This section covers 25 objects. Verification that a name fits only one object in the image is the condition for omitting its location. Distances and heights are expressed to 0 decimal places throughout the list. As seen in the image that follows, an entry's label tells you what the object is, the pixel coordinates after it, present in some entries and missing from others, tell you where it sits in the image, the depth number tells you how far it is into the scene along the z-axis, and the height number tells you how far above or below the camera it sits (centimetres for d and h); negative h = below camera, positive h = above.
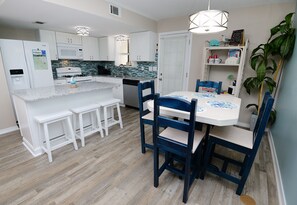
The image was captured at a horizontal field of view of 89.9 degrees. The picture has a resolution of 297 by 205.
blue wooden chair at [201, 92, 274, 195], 134 -76
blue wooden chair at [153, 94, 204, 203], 127 -74
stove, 440 -33
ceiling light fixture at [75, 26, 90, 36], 284 +61
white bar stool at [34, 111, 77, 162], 204 -101
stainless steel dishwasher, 418 -80
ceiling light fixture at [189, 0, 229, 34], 147 +44
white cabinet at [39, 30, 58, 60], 377 +57
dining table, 139 -47
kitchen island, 214 -65
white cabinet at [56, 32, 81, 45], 405 +67
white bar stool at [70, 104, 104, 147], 241 -83
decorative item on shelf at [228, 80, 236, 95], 300 -45
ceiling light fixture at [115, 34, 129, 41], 446 +78
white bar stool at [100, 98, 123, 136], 276 -79
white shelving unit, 280 -6
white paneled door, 384 +9
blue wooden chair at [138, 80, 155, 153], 211 -73
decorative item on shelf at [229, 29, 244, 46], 280 +51
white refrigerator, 293 -5
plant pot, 299 -105
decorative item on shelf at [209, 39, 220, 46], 300 +46
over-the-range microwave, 415 +32
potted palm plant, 233 +12
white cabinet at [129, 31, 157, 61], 403 +50
